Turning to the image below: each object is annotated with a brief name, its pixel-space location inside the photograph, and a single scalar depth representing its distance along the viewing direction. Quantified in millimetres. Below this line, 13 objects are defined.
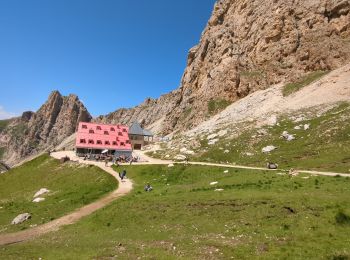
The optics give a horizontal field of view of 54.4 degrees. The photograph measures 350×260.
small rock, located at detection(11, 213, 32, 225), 39250
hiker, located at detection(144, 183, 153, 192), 46656
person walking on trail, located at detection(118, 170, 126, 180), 57781
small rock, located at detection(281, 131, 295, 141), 68000
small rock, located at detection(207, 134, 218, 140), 81938
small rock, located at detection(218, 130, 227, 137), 81638
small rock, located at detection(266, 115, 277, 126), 78175
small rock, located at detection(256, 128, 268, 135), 73862
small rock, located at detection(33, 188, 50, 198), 56381
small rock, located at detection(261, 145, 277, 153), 65125
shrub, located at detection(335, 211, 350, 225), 23906
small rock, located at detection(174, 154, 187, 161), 71481
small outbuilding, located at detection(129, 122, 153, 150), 109125
